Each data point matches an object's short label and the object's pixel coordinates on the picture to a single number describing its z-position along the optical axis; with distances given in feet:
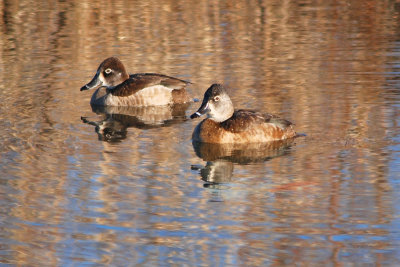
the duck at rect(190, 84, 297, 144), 39.04
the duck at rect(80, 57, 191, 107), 49.88
